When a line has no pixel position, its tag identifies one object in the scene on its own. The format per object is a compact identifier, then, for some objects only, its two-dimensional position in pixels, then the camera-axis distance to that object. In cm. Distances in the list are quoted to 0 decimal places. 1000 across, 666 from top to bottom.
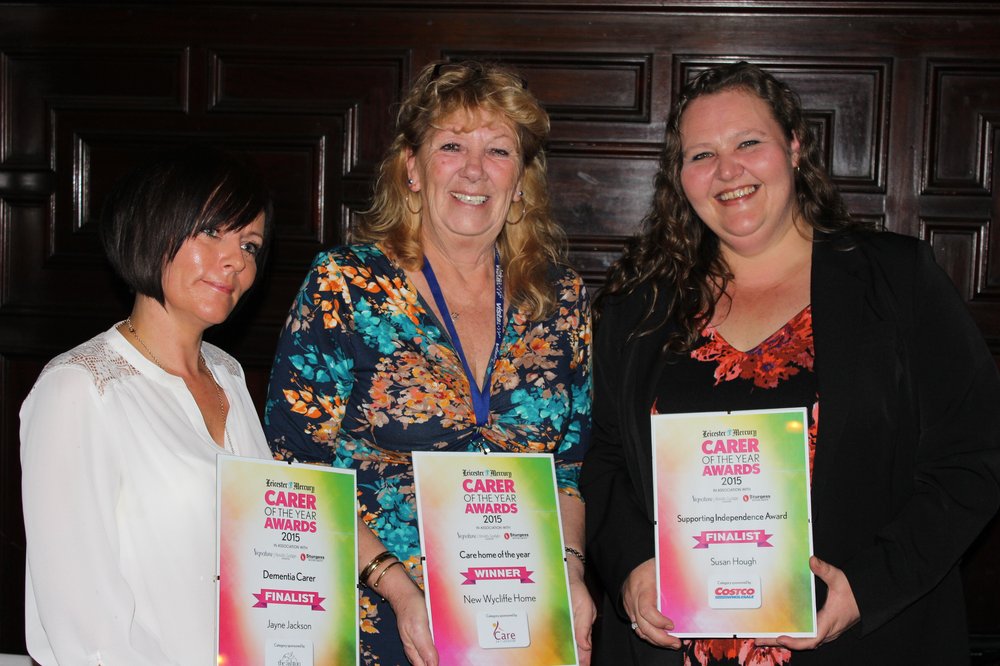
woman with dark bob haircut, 169
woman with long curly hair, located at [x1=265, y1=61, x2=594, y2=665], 212
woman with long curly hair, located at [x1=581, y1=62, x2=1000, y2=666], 202
